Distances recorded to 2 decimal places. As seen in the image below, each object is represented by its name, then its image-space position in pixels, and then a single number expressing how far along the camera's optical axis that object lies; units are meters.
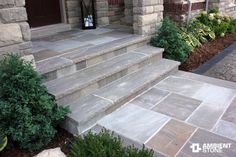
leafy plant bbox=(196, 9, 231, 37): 5.00
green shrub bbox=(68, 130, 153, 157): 1.73
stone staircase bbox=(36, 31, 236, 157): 2.22
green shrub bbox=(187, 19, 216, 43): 4.57
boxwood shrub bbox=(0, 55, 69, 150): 1.97
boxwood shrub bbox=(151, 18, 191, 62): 3.70
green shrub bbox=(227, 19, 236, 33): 5.32
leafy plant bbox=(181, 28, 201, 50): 4.22
